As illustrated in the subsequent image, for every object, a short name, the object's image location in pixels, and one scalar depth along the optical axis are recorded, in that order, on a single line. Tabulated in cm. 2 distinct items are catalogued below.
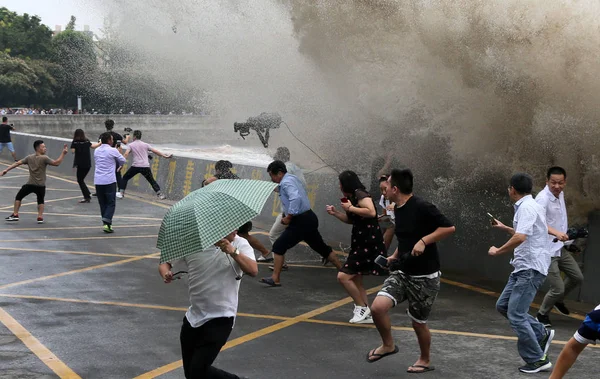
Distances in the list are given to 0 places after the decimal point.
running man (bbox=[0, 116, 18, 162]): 2558
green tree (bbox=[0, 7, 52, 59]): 6562
